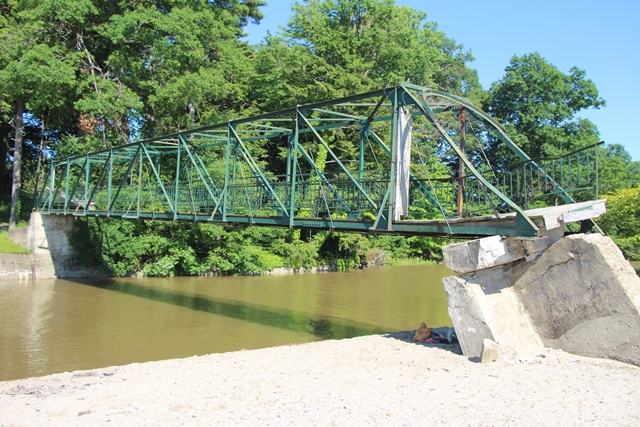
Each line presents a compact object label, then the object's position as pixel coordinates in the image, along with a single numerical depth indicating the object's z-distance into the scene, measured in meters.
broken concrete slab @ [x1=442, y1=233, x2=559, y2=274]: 8.80
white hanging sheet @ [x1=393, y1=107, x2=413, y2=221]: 10.72
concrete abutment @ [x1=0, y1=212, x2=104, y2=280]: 23.02
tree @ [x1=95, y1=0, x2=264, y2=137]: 27.45
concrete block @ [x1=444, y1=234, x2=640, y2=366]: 8.19
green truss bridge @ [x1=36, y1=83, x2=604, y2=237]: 9.12
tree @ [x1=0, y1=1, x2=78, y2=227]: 24.47
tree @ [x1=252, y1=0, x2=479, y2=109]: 32.69
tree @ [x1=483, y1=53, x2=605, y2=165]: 39.19
